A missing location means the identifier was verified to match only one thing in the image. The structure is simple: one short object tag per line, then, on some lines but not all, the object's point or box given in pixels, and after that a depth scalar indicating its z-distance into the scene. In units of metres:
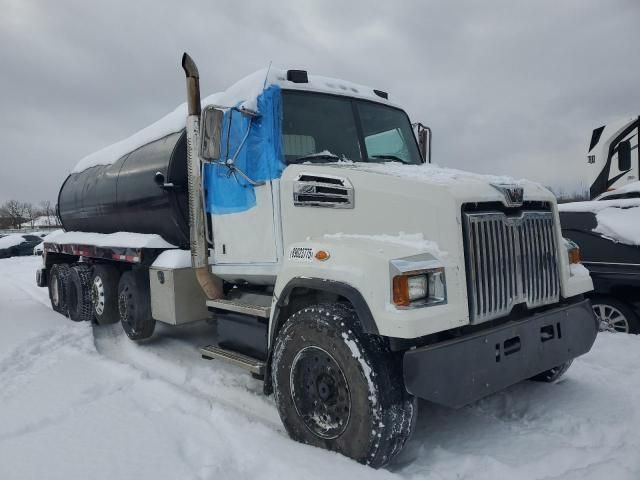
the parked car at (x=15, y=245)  23.69
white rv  9.41
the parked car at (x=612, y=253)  5.29
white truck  2.78
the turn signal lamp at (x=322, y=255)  3.16
